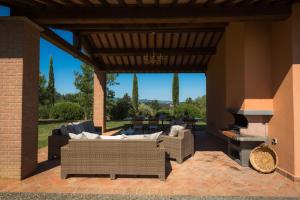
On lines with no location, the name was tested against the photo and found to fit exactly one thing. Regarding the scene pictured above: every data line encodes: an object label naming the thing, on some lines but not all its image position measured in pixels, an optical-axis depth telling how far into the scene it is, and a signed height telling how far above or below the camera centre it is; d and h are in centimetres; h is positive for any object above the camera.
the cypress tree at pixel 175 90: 2880 +205
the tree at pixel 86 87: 2067 +175
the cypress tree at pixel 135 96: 2999 +130
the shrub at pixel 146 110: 2390 -50
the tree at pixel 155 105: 2672 +7
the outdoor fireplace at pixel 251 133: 550 -71
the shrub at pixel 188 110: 1877 -39
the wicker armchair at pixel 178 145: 600 -112
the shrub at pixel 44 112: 2222 -72
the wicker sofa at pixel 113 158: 466 -111
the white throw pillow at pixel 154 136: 492 -68
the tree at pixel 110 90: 2158 +154
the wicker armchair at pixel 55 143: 622 -107
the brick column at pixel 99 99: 1248 +38
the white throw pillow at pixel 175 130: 645 -72
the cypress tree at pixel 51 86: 2658 +257
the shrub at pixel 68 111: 1909 -48
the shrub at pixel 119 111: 2012 -51
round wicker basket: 518 -129
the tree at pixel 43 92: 2418 +145
